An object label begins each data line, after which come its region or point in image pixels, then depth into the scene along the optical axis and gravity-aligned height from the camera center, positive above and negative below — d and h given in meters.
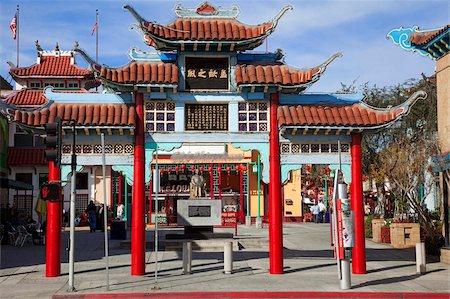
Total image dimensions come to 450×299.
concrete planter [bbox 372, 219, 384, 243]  27.82 -1.08
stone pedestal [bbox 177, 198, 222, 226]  26.23 -0.15
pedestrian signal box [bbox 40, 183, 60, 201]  14.74 +0.46
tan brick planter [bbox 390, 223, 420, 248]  25.16 -1.19
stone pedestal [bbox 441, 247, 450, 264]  19.55 -1.64
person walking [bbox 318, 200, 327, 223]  47.75 -0.51
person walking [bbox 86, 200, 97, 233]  36.00 -0.37
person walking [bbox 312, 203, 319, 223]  47.72 -0.46
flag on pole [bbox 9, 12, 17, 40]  45.52 +14.38
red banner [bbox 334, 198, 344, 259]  14.82 -0.69
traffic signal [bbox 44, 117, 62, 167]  14.69 +1.75
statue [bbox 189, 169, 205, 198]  28.42 +1.05
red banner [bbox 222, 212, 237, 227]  35.03 -0.61
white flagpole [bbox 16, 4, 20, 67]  46.56 +15.11
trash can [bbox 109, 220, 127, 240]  29.25 -1.03
